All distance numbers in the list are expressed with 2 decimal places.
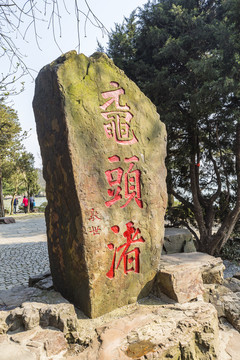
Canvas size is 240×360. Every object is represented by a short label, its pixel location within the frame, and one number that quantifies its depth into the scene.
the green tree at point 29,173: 18.23
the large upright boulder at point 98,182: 2.66
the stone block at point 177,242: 6.35
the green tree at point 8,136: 12.44
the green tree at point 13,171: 16.81
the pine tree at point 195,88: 6.16
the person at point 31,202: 21.97
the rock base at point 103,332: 2.29
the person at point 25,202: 20.94
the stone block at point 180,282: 3.09
